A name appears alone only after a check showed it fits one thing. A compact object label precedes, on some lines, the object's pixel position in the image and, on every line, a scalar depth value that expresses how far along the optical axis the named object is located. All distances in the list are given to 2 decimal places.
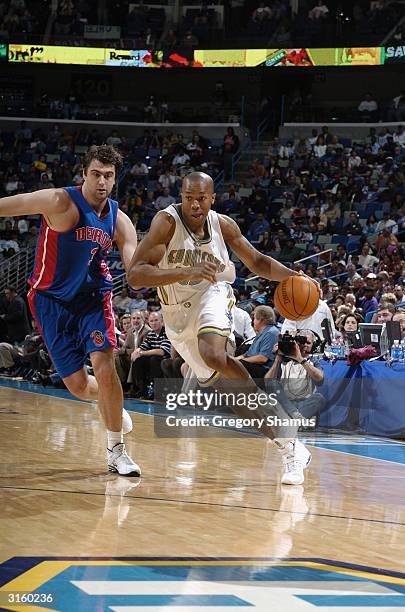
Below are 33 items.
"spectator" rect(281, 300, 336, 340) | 9.83
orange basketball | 5.60
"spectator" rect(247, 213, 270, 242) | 19.70
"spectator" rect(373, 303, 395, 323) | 9.92
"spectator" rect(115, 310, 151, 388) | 12.20
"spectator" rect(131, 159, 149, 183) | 23.79
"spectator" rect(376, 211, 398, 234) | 17.72
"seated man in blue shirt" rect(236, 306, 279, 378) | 9.29
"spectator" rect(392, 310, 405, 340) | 9.27
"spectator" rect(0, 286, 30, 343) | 16.70
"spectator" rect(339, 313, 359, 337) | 9.90
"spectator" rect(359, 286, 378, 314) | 12.75
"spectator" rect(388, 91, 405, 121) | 23.67
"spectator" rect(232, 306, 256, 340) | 10.84
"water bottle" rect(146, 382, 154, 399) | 11.95
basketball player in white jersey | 5.25
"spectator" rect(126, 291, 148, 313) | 15.23
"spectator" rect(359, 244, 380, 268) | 16.03
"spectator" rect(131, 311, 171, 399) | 11.66
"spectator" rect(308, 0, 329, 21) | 25.89
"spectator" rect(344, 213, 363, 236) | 18.38
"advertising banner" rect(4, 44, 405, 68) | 25.12
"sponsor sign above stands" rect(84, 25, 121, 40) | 27.31
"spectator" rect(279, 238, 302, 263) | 17.59
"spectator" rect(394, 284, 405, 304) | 12.14
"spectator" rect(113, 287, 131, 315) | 15.78
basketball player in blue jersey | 5.51
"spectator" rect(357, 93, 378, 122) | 24.33
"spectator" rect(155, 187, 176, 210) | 21.64
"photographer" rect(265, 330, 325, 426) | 8.49
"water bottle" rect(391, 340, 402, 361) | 8.74
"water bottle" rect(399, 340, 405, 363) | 8.68
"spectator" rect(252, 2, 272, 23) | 26.45
